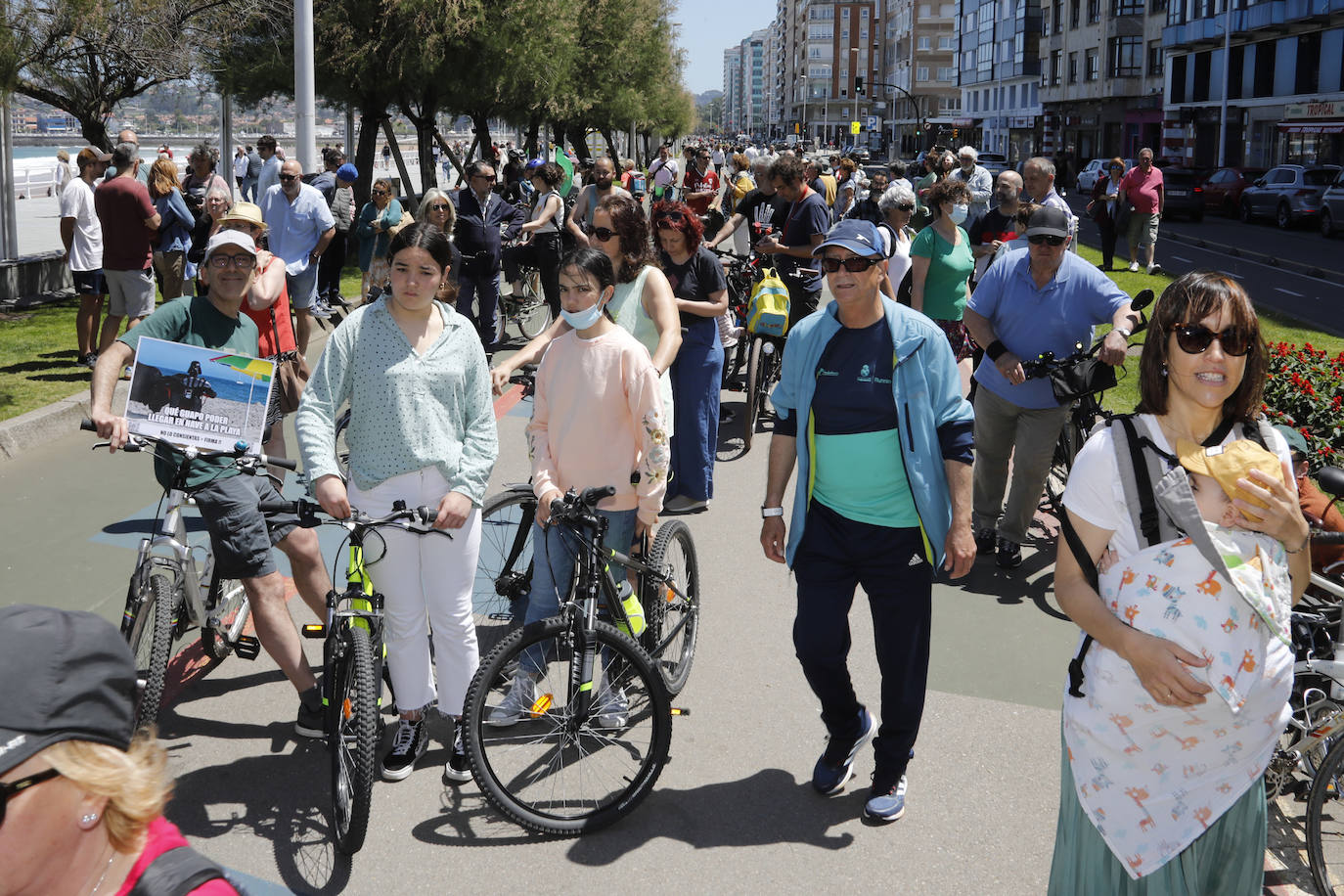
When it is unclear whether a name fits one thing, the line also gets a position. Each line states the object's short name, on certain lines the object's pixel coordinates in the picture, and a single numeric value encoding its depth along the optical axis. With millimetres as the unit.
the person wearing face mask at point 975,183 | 12180
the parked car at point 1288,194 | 33375
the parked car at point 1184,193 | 35906
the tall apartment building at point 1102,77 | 73000
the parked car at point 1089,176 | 46719
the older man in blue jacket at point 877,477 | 4059
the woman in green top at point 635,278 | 5816
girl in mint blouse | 4289
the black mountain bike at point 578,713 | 4098
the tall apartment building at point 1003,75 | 92188
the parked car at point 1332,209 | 31312
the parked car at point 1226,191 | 38594
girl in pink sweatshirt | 4707
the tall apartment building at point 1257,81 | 51031
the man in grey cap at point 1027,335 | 6250
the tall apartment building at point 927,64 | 134125
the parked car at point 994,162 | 51925
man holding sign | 4617
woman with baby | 2689
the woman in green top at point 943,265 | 8562
